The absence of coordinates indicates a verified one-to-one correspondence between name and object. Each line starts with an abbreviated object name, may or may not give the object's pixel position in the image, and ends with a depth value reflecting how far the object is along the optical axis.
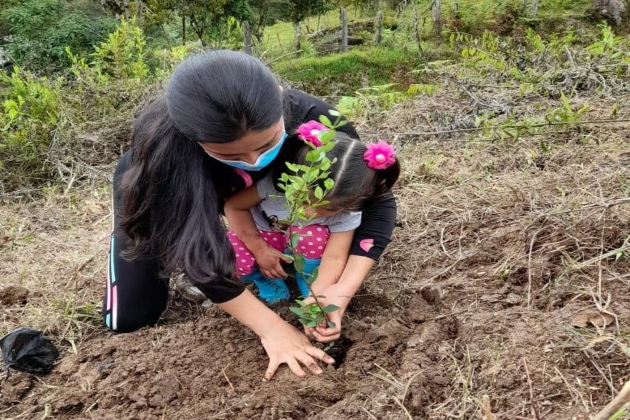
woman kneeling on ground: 1.34
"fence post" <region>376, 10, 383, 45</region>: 11.60
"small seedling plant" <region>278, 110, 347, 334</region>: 1.23
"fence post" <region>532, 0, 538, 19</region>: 10.21
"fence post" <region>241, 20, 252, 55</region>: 9.53
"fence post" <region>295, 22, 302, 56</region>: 12.16
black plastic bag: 1.76
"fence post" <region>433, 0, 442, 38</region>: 10.59
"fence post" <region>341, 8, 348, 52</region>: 12.02
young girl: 1.60
